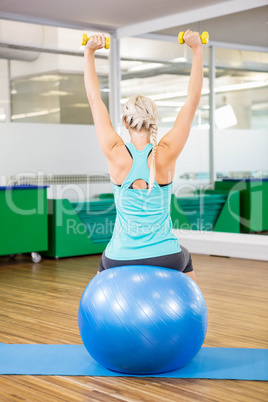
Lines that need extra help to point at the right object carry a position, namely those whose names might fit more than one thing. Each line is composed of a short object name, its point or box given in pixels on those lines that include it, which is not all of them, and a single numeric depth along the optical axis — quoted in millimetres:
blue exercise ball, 2668
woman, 2699
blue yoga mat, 2838
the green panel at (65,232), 6734
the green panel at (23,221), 6270
